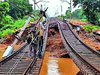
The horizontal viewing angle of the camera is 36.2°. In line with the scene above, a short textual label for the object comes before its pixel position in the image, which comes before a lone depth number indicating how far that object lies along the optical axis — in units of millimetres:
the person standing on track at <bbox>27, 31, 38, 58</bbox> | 9445
